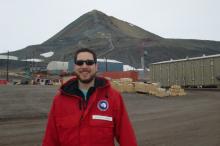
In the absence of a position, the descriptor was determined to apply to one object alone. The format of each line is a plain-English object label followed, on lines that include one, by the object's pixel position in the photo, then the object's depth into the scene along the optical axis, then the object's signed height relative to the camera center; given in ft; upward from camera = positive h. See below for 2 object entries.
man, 5.57 -0.96
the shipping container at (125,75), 84.09 +0.55
